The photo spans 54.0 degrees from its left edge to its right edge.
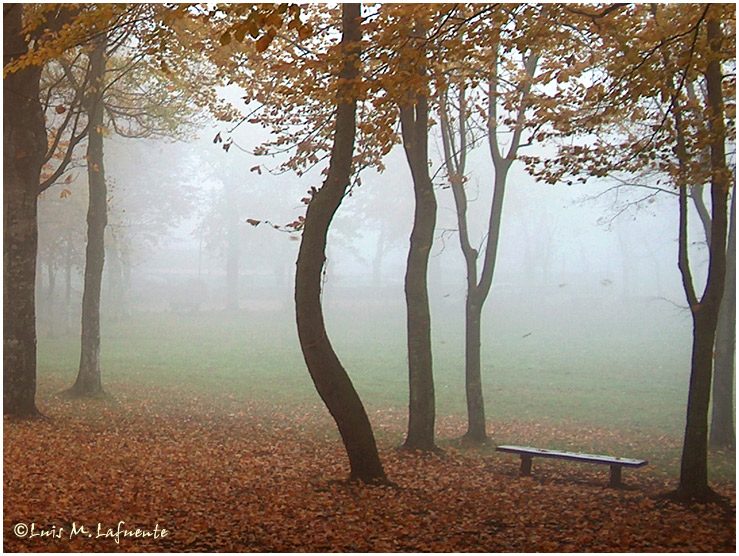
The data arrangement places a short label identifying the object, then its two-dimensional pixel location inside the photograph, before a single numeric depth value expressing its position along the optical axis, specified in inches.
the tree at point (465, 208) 451.2
